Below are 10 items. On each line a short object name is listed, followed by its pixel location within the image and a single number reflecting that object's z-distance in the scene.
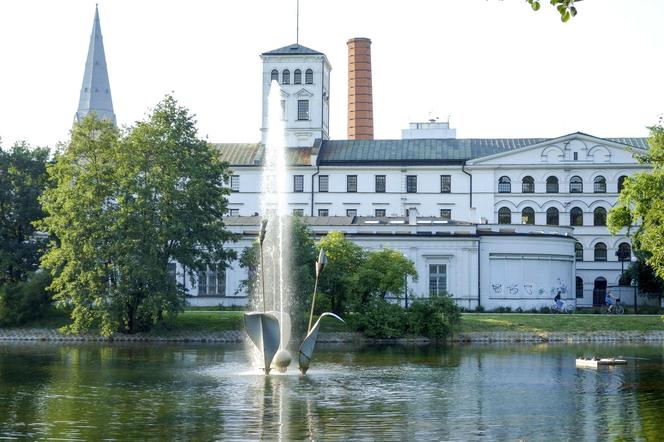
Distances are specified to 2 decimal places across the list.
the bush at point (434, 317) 58.56
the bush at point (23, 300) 61.66
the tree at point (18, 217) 66.44
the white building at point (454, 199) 74.44
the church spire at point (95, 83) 155.25
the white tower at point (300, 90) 98.44
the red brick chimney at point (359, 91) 107.00
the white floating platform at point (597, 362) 42.84
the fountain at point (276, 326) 36.59
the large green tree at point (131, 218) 56.81
